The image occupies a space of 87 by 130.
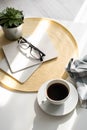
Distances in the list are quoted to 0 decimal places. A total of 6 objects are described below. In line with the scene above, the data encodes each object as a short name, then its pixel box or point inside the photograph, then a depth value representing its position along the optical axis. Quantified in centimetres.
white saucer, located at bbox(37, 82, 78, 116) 64
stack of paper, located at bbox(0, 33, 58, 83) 74
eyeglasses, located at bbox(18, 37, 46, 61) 78
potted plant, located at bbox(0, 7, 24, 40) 80
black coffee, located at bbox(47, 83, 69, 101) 64
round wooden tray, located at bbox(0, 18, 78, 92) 72
